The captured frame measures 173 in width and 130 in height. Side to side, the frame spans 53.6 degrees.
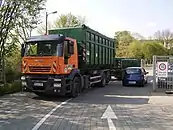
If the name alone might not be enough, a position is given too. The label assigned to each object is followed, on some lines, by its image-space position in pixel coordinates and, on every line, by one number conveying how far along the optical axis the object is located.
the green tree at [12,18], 10.70
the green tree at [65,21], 25.49
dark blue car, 12.40
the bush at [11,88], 9.26
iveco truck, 7.72
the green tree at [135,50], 38.13
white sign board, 10.06
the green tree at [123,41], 39.47
